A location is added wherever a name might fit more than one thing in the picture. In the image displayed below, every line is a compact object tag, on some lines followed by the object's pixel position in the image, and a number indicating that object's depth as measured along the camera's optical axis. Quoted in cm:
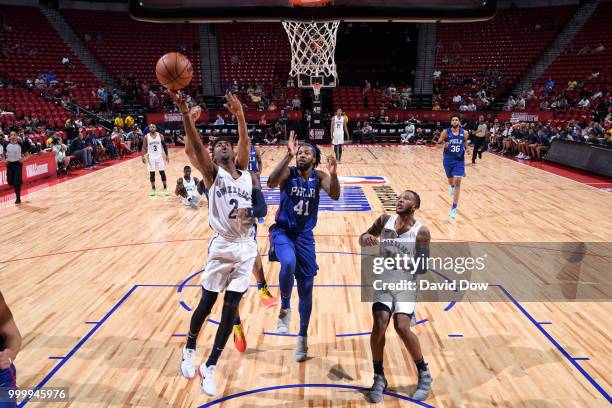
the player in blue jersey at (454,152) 952
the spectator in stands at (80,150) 1634
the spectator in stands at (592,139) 1527
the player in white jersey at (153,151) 1108
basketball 476
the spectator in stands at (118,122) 2170
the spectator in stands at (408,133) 2438
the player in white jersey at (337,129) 1593
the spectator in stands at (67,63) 2642
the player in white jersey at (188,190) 1075
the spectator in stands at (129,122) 2256
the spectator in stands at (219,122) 2358
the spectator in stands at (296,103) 2556
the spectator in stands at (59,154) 1503
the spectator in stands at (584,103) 2279
